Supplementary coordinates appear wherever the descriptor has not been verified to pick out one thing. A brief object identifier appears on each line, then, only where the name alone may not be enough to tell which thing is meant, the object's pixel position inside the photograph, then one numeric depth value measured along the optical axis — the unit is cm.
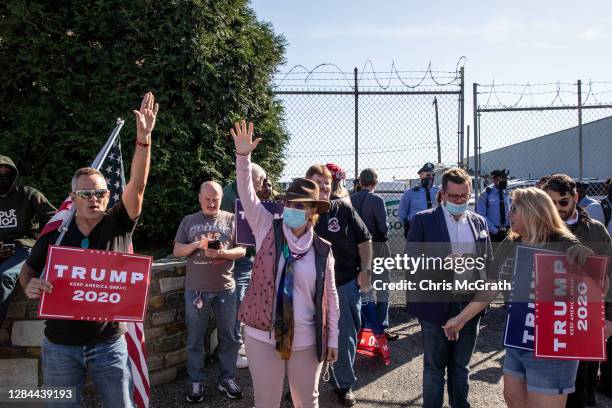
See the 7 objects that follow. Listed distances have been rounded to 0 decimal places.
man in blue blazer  355
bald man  441
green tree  534
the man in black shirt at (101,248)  280
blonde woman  290
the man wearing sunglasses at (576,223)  355
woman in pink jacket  295
